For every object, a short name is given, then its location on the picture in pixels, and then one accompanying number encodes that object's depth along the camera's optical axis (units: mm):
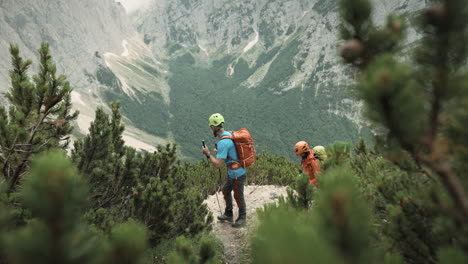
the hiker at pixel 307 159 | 5129
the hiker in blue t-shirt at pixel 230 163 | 5133
